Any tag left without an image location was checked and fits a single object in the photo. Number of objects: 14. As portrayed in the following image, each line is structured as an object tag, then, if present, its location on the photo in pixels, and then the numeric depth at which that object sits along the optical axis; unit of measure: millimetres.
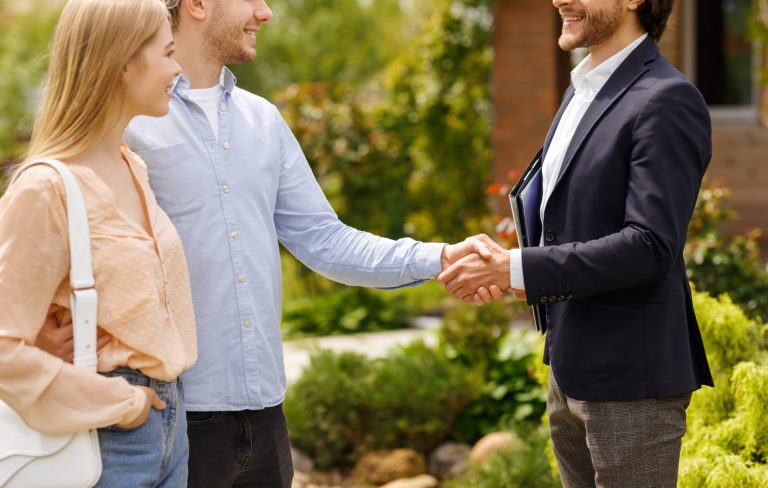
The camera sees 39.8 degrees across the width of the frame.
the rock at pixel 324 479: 5477
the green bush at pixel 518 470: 4617
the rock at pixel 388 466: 5281
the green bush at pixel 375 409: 5477
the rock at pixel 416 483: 5094
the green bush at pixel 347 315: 8875
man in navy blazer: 2449
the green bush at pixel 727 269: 5031
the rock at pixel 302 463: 5547
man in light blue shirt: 2529
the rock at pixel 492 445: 5028
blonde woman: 1987
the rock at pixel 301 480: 5399
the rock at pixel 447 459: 5387
